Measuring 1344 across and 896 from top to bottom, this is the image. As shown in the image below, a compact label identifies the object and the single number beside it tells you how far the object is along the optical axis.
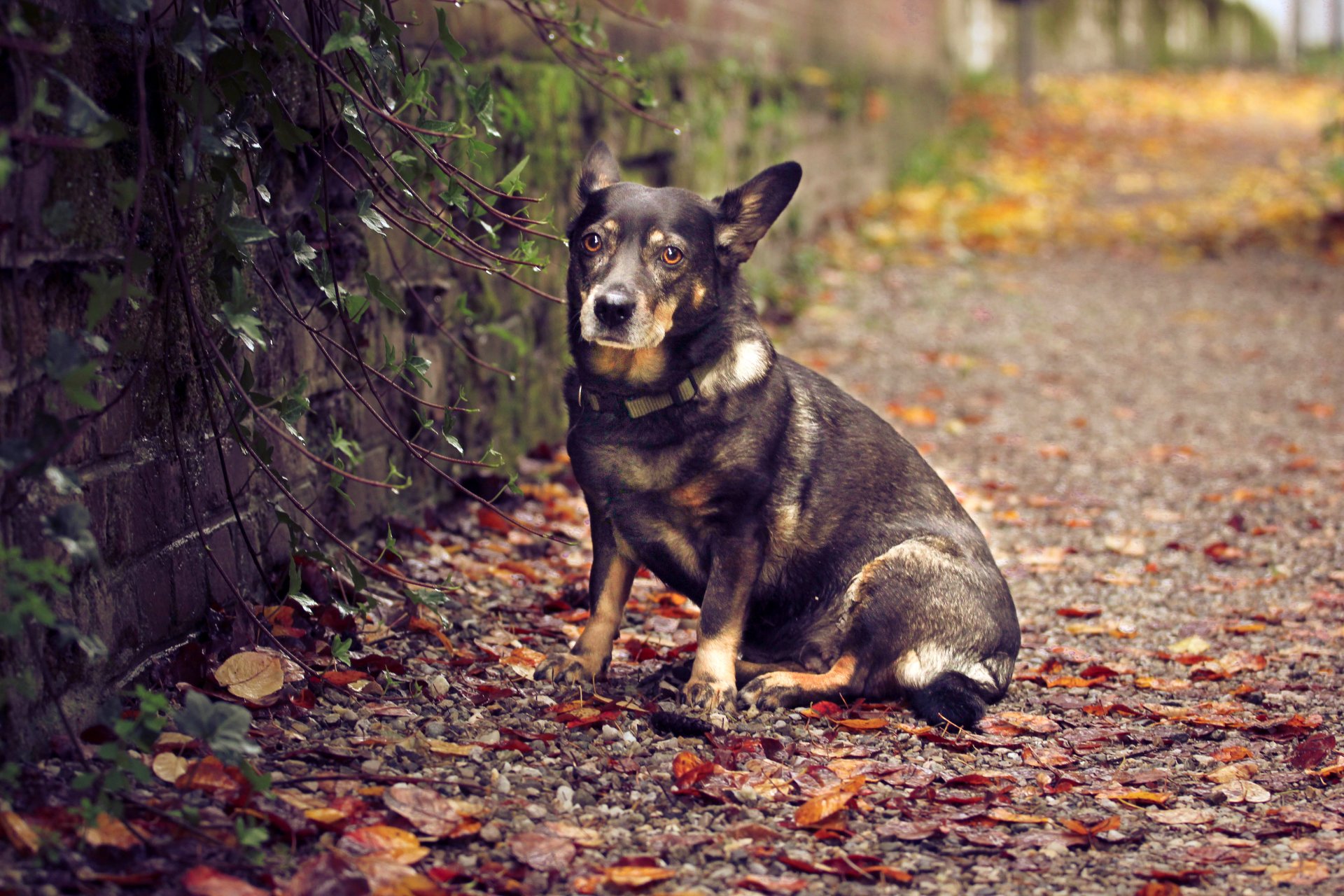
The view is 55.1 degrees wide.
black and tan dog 3.62
